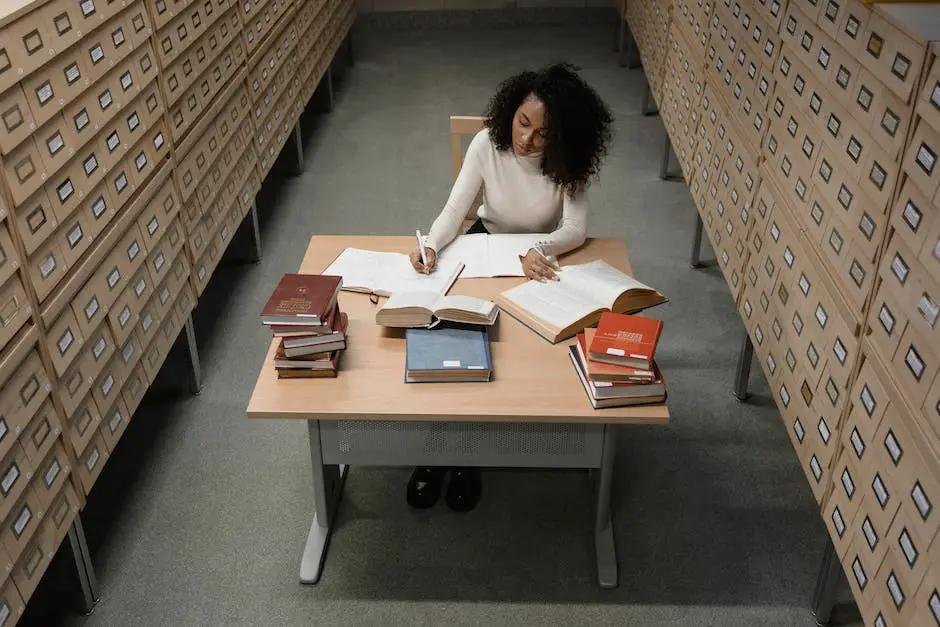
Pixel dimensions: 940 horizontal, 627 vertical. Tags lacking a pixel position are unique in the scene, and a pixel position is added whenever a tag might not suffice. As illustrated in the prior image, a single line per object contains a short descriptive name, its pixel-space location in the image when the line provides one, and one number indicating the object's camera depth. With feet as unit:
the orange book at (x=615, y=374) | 6.81
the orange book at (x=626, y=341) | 6.82
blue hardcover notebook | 7.18
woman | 9.06
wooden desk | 6.94
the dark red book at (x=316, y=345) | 7.14
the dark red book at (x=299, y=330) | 7.11
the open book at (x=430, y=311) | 7.57
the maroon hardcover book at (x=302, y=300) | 7.04
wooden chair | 10.28
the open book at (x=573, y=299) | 7.77
